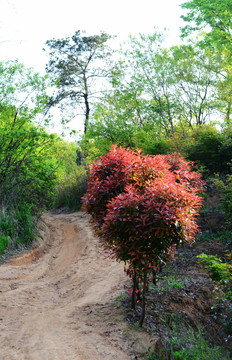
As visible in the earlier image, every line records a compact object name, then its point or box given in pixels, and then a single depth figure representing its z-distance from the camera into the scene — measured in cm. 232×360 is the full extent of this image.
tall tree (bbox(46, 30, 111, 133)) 2506
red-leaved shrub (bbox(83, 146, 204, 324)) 456
